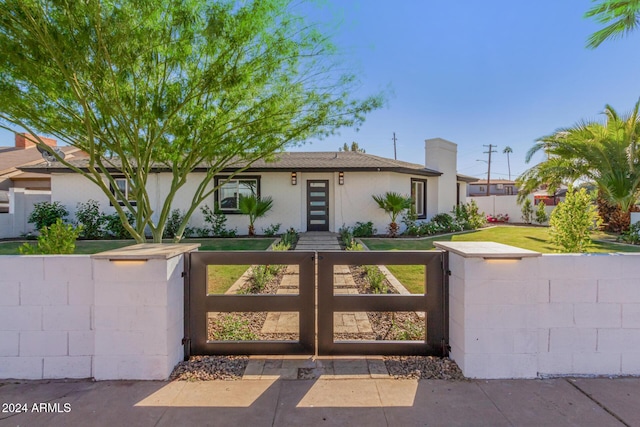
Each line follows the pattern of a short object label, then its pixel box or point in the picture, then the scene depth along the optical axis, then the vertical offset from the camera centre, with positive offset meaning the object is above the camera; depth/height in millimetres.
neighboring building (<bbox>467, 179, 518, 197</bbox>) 49241 +3793
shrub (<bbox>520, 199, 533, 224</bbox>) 19016 +31
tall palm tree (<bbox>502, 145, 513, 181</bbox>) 45644 +8714
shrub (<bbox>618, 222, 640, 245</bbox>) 10733 -829
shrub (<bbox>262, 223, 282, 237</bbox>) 12172 -678
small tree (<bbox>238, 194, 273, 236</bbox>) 11573 +226
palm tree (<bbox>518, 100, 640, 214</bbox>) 11789 +2233
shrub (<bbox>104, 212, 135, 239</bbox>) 11602 -517
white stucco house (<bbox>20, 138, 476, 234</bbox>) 12172 +859
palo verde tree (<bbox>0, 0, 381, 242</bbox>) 3838 +1882
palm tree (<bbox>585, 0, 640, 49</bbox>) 4309 +2721
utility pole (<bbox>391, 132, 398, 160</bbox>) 37088 +7397
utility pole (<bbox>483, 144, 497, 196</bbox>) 39078 +7513
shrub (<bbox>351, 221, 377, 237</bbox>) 12117 -679
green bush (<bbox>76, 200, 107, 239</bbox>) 11617 -299
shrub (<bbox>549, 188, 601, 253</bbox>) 4914 -166
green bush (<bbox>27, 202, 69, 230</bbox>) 11502 -40
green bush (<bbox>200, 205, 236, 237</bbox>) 12109 -325
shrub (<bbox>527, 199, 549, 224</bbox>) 17797 -140
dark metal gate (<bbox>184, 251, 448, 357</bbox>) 3090 -878
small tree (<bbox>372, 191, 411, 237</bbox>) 11719 +286
